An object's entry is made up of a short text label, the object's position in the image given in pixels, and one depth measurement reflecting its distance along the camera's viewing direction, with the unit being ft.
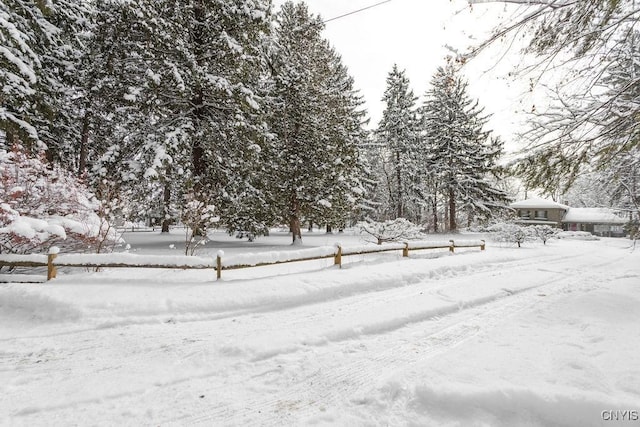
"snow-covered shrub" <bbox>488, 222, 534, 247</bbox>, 69.22
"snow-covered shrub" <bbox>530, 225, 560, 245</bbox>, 74.38
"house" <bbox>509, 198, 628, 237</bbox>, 146.92
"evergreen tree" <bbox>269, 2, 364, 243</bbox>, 53.42
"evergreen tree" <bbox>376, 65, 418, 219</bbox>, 98.99
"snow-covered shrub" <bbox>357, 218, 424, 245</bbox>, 48.83
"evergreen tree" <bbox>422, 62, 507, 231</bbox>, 96.02
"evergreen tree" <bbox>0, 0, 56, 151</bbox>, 31.92
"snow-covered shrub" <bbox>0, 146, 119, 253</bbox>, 22.26
